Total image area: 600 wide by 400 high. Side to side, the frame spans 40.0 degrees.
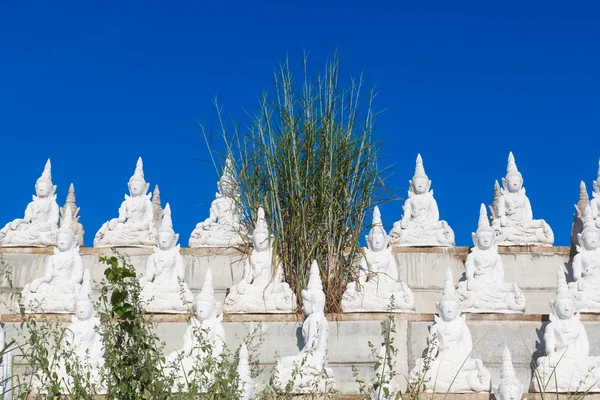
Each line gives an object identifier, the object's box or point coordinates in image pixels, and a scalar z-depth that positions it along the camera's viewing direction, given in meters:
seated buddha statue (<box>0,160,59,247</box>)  14.41
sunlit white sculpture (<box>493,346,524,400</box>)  8.41
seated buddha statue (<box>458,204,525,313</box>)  11.23
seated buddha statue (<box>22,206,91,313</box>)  11.86
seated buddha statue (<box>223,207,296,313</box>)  10.76
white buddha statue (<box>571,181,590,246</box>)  13.48
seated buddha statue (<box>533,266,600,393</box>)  9.41
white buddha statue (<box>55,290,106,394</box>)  10.03
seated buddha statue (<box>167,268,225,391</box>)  9.69
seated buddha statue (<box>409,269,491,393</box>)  9.32
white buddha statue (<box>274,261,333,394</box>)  9.14
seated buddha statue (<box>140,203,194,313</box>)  11.45
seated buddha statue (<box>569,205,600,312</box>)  11.47
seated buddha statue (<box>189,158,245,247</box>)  13.86
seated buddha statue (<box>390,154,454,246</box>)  13.64
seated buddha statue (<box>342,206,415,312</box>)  10.68
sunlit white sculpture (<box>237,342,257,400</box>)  7.14
